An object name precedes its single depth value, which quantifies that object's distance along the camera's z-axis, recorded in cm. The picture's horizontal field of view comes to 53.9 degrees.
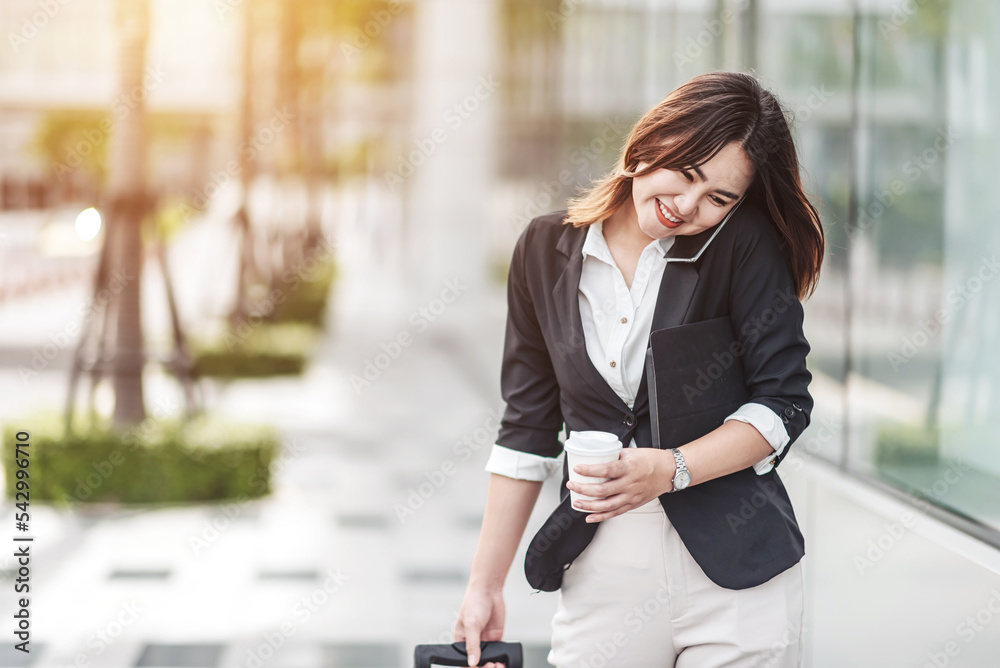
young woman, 139
